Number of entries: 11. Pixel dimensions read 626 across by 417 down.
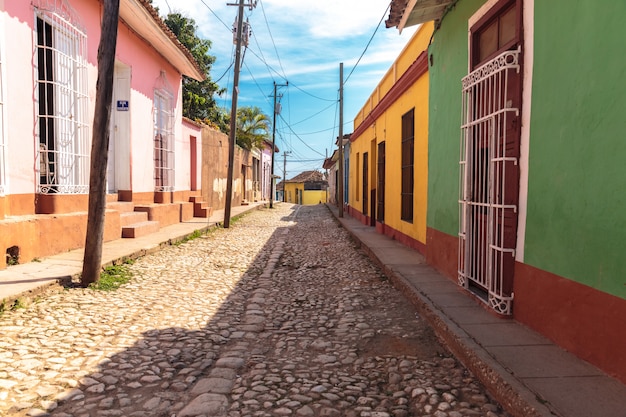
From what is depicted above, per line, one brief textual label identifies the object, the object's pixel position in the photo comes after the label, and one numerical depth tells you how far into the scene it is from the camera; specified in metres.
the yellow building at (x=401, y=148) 7.04
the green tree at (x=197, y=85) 21.19
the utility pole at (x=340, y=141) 16.10
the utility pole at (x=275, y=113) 29.82
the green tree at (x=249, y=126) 25.42
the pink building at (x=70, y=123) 5.46
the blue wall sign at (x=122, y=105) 9.20
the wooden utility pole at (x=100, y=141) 4.72
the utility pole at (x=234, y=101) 12.21
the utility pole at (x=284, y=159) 51.14
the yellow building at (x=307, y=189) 55.19
